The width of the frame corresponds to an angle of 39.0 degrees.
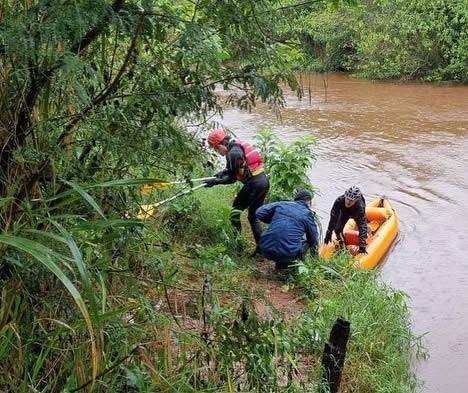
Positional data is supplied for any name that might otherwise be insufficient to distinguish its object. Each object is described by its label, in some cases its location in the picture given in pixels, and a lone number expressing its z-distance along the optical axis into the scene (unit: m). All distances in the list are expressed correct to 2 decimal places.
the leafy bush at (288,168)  7.15
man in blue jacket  5.57
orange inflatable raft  6.33
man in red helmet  5.86
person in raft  6.47
